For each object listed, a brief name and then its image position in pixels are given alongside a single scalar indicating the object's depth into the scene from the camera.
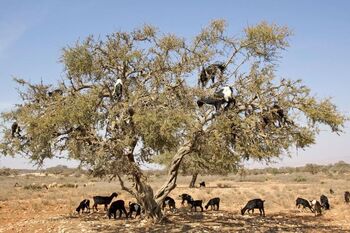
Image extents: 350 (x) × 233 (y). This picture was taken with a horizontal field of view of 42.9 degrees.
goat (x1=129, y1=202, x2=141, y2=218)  21.12
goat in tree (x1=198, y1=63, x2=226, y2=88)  17.16
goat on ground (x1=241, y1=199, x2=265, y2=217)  23.62
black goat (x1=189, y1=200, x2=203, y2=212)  24.67
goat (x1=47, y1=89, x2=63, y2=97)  17.10
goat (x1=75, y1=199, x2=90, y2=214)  23.52
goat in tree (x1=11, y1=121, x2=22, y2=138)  17.03
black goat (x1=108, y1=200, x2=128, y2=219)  20.91
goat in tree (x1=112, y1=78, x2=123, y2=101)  16.00
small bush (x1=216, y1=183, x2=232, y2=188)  43.76
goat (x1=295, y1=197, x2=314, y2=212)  25.25
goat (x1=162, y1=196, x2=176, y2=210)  24.12
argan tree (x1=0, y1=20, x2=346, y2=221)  14.73
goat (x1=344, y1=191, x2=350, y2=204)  28.02
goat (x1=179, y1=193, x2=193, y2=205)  26.02
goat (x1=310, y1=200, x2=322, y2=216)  24.47
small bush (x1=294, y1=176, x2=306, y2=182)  52.28
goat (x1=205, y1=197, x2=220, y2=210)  25.67
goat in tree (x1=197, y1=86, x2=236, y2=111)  14.76
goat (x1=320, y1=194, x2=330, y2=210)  25.94
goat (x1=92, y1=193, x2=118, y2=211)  24.55
